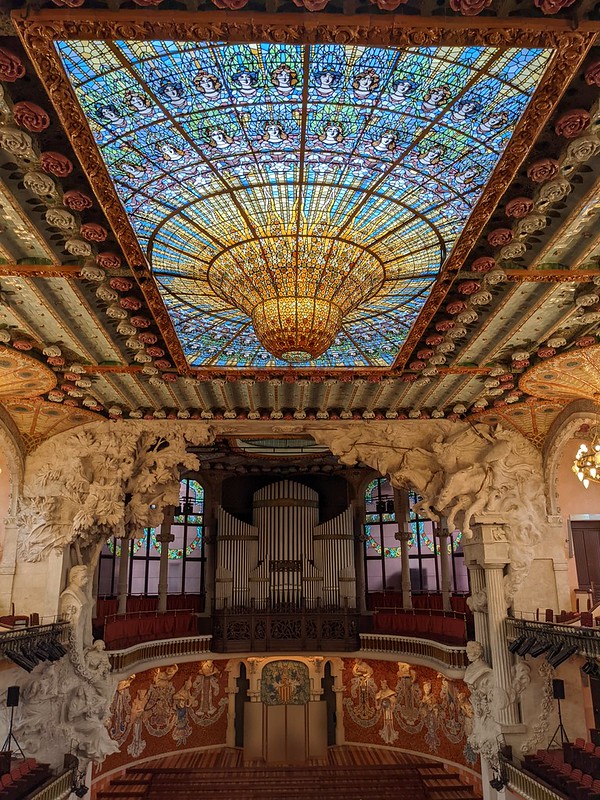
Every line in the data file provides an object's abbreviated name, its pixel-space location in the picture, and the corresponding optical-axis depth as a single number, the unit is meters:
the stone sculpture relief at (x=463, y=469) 16.92
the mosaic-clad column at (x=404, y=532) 24.36
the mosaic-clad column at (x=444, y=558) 22.88
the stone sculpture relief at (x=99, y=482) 16.95
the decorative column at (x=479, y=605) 17.11
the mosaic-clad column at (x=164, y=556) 24.22
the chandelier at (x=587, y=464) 12.41
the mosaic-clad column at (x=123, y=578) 22.73
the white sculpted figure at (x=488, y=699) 15.84
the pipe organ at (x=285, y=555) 24.62
